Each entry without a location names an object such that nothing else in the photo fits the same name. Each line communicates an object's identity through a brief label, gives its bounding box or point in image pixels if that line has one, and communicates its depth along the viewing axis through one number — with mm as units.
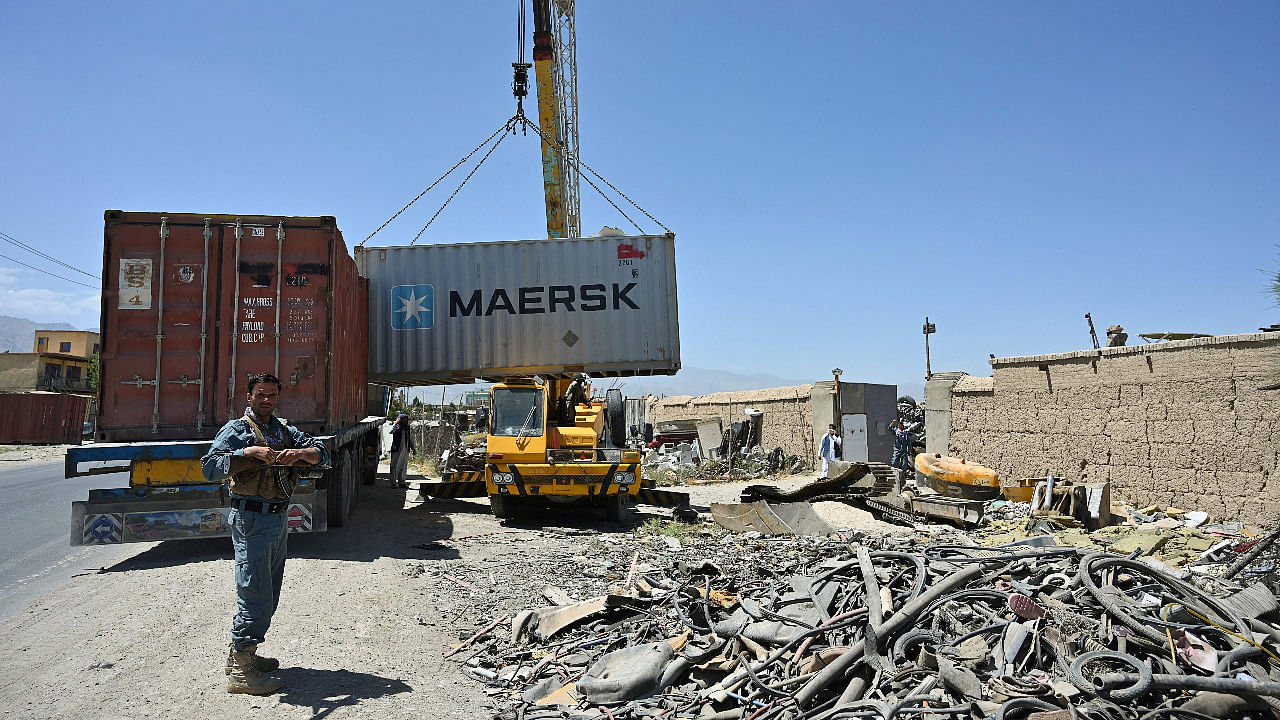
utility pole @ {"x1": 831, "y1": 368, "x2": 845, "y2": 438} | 18641
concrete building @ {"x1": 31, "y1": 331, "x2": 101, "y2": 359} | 65062
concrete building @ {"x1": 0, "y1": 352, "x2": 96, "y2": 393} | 43469
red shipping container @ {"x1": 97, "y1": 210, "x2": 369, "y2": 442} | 8164
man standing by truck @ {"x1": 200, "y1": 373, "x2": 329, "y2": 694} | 4207
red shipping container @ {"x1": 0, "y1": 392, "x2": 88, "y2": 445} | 32406
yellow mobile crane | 10633
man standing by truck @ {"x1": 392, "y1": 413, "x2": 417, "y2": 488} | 16047
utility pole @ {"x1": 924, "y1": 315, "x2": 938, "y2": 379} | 22480
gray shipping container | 12242
